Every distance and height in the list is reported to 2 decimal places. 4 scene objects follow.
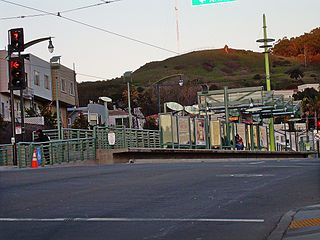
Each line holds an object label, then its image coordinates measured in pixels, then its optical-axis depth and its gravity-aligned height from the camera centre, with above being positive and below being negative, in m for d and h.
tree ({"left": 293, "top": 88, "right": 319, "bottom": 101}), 138.68 +11.98
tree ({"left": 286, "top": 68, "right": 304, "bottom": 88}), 191.88 +22.90
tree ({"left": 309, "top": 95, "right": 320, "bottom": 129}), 102.86 +6.75
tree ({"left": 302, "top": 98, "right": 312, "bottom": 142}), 104.62 +6.57
